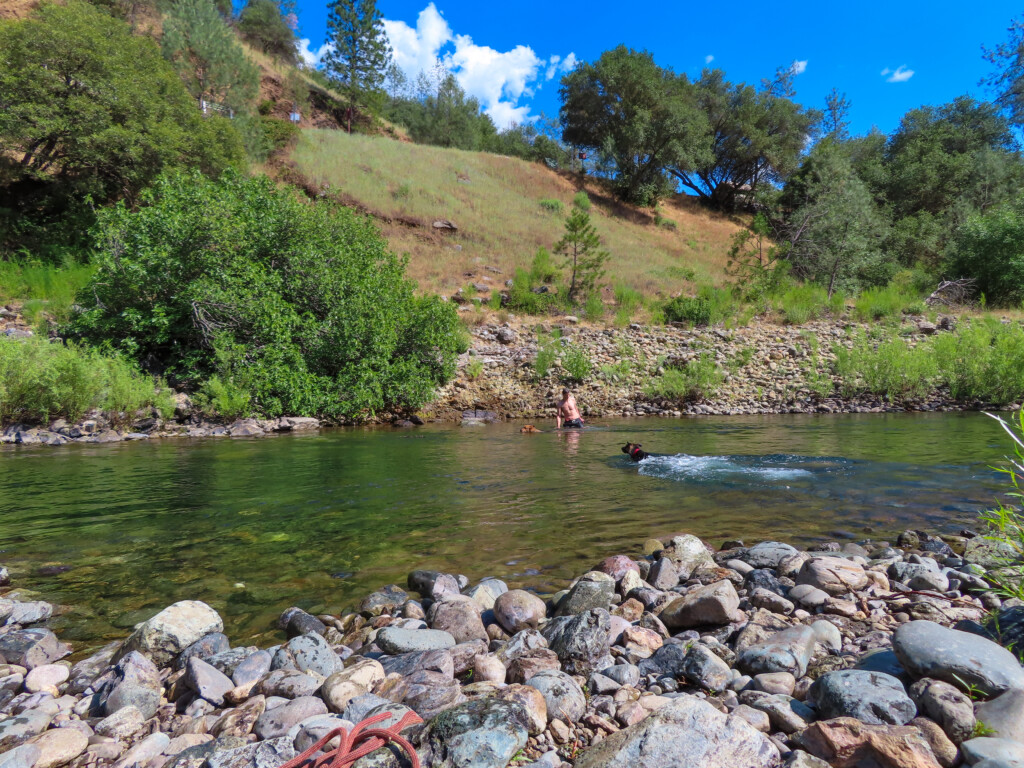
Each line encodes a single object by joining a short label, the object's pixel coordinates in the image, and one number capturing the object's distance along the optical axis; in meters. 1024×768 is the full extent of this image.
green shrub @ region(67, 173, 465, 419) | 13.88
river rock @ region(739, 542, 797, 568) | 4.12
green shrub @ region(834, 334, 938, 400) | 17.08
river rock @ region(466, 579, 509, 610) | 3.65
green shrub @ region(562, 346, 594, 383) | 18.52
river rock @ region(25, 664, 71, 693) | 2.72
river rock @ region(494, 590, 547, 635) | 3.34
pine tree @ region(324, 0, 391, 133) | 53.03
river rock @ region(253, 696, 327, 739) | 2.27
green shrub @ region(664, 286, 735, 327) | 23.20
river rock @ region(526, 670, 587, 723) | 2.29
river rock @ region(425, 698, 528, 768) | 1.96
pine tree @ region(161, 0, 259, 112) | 32.50
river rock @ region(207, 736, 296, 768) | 2.00
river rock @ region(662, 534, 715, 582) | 4.14
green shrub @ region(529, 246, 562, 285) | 26.92
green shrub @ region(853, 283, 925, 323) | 22.88
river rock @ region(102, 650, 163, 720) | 2.50
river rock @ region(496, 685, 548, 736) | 2.17
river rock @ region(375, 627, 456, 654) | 2.99
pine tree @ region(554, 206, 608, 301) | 25.52
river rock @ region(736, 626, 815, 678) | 2.50
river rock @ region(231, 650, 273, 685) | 2.71
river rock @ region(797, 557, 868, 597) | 3.43
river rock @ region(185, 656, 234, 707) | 2.58
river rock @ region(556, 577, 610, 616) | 3.37
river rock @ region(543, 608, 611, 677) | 2.74
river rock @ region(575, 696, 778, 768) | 1.85
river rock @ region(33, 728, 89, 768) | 2.11
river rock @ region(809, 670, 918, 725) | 2.01
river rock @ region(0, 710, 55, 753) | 2.25
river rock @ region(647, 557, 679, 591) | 3.83
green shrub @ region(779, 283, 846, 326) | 23.45
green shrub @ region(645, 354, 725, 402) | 18.00
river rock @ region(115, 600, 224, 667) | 2.96
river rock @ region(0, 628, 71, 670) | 2.96
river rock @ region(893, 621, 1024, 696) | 2.02
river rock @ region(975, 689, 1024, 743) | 1.81
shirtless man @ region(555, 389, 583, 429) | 14.15
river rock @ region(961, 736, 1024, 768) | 1.65
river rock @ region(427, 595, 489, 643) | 3.26
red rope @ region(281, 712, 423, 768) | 1.93
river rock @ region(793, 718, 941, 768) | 1.72
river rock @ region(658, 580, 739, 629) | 3.10
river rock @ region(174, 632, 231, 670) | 2.90
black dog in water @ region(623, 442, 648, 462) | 9.02
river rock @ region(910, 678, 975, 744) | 1.87
